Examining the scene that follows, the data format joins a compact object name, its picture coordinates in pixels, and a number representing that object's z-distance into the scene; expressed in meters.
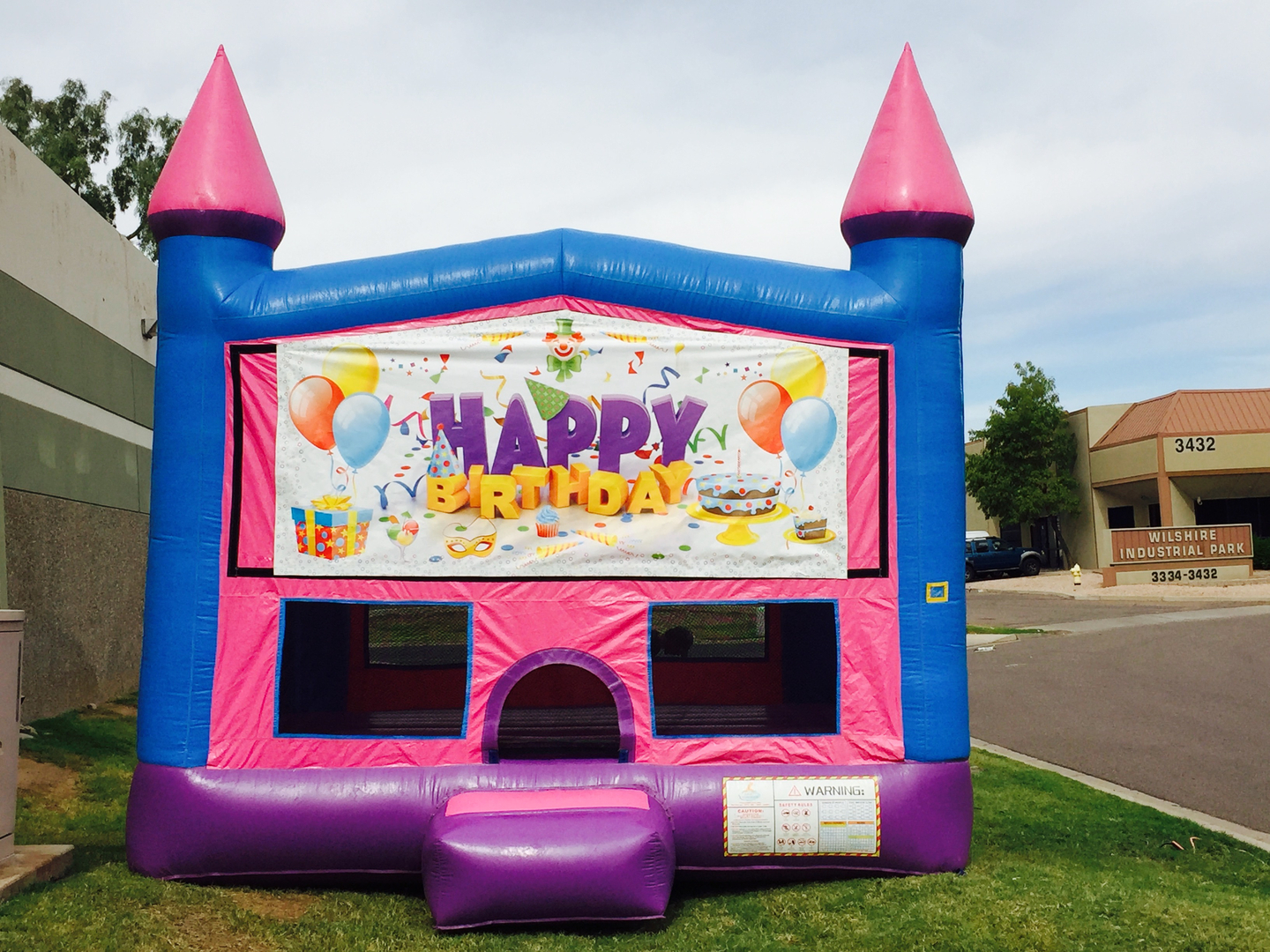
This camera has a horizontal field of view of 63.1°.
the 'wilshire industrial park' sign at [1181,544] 25.11
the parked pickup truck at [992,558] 31.19
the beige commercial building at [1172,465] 28.34
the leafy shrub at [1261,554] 27.62
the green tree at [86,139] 27.39
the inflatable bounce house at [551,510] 5.62
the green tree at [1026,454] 32.53
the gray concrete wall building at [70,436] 9.55
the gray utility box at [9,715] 4.90
